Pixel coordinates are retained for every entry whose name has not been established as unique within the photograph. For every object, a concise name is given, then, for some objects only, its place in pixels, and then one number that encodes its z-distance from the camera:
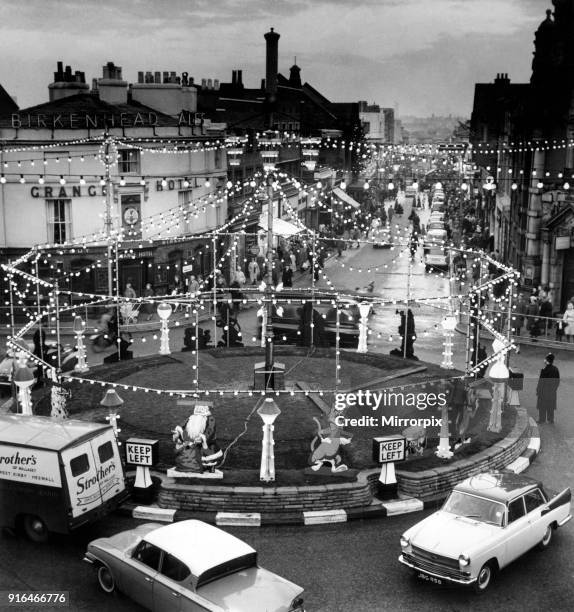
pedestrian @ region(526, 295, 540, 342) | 30.92
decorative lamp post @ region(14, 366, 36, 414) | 18.22
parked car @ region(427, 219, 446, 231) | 62.92
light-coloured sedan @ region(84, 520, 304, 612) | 11.19
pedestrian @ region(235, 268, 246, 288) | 40.97
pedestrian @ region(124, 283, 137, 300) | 34.72
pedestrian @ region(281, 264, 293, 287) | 43.16
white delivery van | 13.81
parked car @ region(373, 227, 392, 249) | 60.29
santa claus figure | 16.02
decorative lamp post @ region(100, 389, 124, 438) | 17.08
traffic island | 15.35
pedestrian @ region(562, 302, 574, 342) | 30.25
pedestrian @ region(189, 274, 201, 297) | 36.28
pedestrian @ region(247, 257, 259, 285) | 42.34
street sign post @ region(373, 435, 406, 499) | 15.53
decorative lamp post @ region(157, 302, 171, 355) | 26.09
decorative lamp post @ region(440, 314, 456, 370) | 24.34
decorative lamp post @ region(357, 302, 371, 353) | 26.38
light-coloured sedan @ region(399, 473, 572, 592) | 12.59
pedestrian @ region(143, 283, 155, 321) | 36.34
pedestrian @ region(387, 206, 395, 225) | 75.03
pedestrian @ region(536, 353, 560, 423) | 20.80
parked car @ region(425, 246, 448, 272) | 50.22
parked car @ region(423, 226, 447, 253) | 58.36
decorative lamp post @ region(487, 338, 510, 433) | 19.03
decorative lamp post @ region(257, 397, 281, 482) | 15.88
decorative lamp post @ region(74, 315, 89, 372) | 24.36
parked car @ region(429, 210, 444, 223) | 69.93
